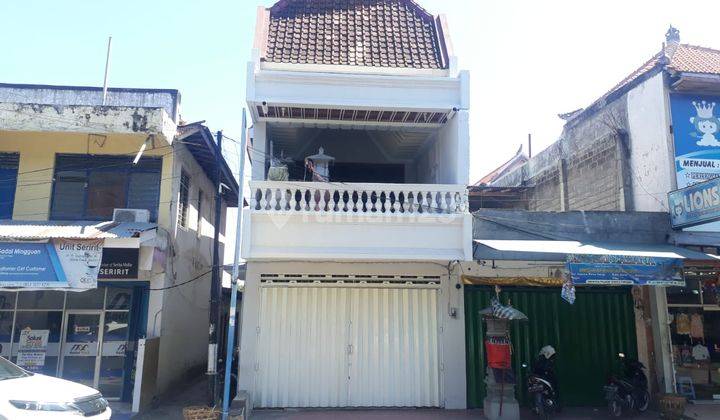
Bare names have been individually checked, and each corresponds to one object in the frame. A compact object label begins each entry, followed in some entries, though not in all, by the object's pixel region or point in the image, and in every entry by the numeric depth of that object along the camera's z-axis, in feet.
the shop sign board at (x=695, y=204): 28.84
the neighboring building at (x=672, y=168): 33.37
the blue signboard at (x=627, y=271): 28.17
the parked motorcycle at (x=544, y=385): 28.84
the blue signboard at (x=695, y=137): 34.01
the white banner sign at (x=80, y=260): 29.99
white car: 19.22
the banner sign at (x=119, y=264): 33.14
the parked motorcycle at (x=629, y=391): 29.94
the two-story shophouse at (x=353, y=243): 29.76
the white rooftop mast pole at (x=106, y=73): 39.23
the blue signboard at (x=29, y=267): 29.53
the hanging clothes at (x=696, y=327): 33.99
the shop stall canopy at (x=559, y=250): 28.07
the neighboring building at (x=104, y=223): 32.68
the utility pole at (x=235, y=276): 26.17
